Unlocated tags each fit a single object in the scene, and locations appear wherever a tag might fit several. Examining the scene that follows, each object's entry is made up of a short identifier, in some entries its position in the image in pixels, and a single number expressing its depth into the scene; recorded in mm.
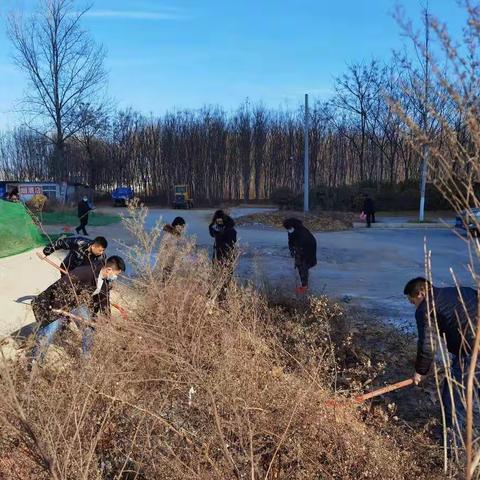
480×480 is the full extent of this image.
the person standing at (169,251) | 5019
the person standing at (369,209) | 22531
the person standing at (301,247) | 8812
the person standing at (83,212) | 18392
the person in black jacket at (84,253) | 5629
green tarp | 11977
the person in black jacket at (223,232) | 8555
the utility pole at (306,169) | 25266
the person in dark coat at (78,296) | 4668
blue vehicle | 39406
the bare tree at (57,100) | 36938
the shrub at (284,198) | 30344
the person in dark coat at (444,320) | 3670
